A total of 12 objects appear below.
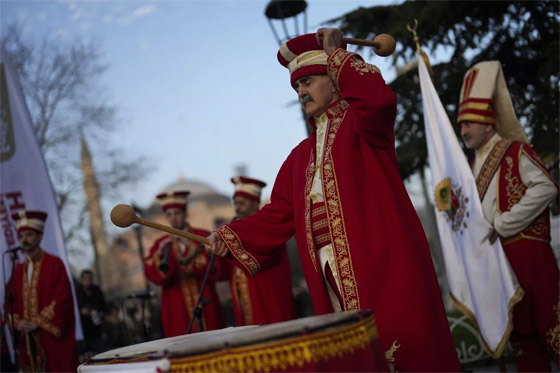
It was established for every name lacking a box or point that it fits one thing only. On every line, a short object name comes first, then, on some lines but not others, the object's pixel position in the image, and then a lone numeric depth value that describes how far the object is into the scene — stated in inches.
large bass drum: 87.5
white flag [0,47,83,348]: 278.8
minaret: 842.2
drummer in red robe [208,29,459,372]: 123.0
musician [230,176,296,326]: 263.3
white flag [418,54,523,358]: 201.0
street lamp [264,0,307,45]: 266.4
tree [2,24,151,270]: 792.3
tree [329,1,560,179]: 290.7
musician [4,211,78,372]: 256.2
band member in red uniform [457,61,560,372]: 194.4
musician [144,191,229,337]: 268.5
